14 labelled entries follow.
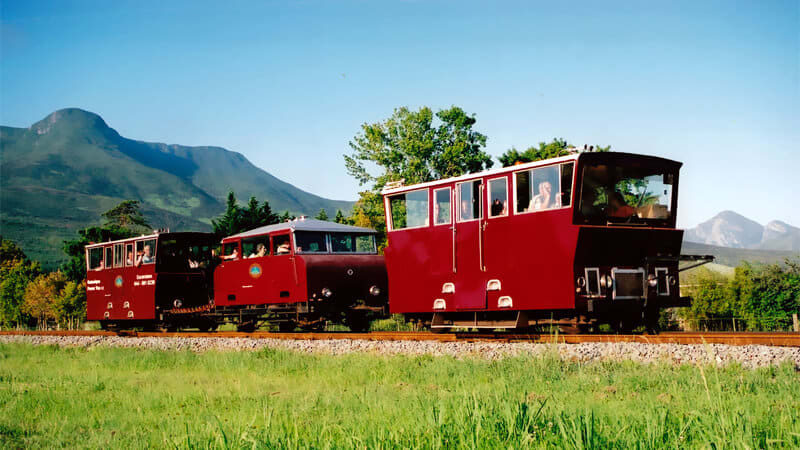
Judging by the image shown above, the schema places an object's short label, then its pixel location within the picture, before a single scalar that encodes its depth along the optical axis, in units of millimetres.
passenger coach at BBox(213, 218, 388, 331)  19031
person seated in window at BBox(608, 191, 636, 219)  13602
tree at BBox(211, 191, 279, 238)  38344
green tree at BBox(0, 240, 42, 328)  58281
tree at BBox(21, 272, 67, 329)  53719
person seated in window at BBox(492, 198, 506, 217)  14117
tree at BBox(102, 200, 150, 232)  89500
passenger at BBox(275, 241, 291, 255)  19531
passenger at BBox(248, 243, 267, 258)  20453
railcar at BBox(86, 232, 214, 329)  24172
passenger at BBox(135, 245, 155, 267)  24330
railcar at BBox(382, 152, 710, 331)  13117
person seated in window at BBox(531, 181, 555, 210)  13421
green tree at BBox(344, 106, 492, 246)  54688
